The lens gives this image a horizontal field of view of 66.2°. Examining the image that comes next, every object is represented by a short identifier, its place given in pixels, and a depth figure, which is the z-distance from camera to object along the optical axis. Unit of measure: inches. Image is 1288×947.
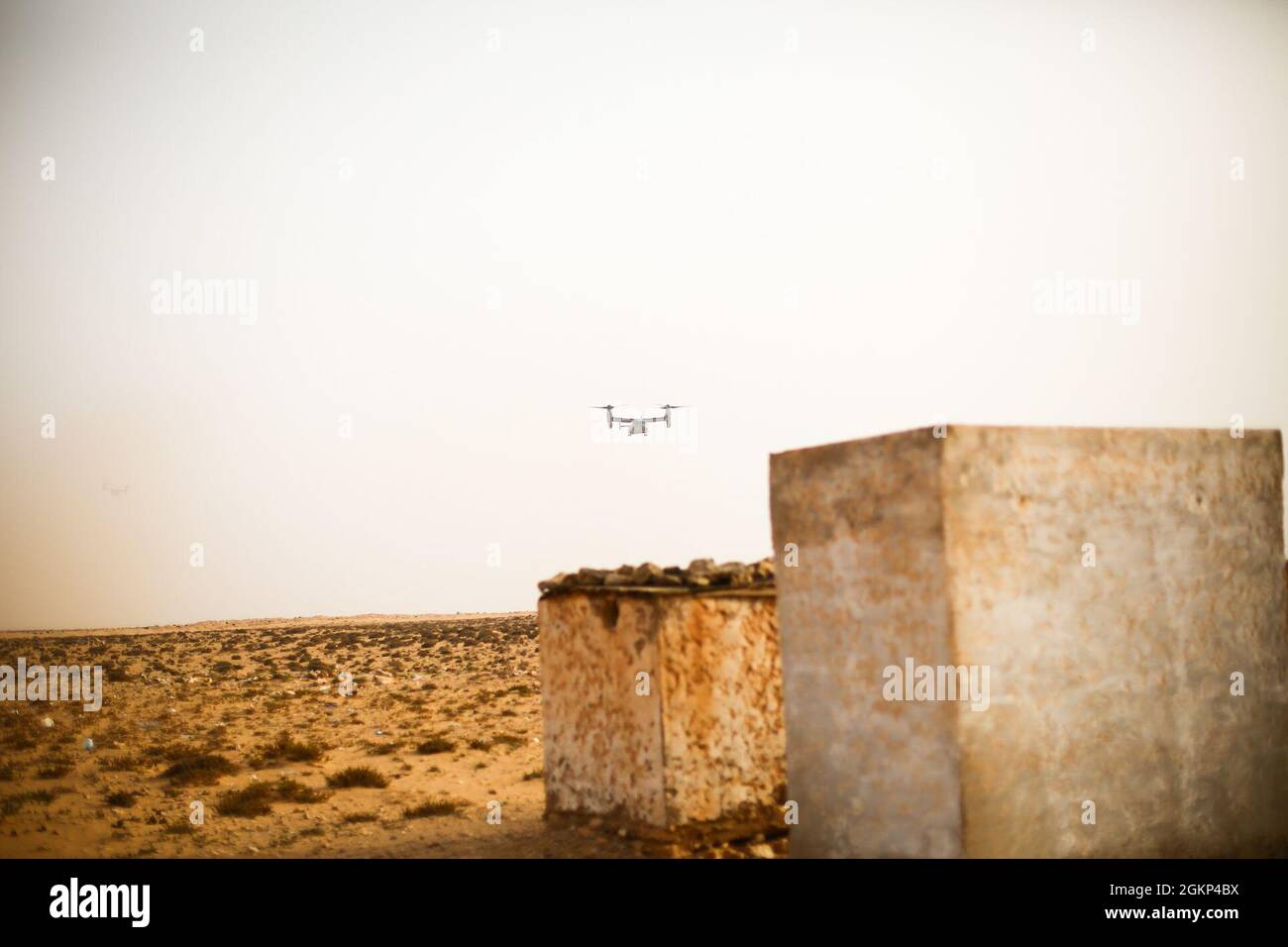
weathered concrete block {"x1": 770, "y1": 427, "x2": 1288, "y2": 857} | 204.7
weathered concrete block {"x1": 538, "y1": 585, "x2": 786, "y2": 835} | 286.2
